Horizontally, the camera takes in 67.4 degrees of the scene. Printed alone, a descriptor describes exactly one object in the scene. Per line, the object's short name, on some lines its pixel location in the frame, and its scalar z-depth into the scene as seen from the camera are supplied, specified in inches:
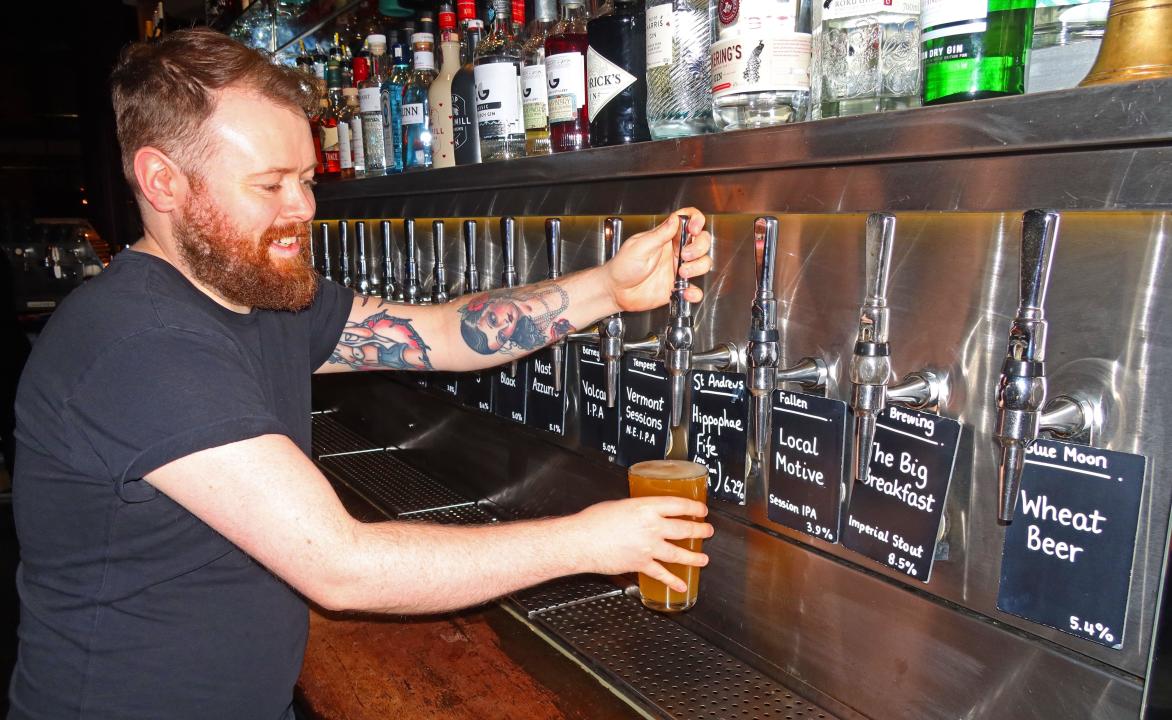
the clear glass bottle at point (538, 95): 62.6
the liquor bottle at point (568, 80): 58.9
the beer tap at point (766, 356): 44.7
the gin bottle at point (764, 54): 42.9
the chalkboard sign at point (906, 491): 41.6
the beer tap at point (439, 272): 75.5
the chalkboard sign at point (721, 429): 53.8
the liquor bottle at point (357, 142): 92.1
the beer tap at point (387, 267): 87.1
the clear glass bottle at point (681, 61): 50.2
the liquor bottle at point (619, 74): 54.3
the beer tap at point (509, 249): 68.7
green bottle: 35.1
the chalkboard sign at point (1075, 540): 35.4
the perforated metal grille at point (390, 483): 83.7
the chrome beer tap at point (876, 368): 38.9
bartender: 42.6
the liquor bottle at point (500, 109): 65.2
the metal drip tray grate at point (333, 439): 105.7
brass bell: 29.7
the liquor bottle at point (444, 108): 77.5
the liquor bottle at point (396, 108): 85.6
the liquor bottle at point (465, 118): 71.6
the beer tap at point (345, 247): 99.1
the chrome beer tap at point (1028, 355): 32.4
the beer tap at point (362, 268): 93.6
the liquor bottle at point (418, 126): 82.4
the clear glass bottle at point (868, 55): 40.5
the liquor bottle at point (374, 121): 86.9
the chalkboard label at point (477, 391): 83.6
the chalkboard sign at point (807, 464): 47.5
